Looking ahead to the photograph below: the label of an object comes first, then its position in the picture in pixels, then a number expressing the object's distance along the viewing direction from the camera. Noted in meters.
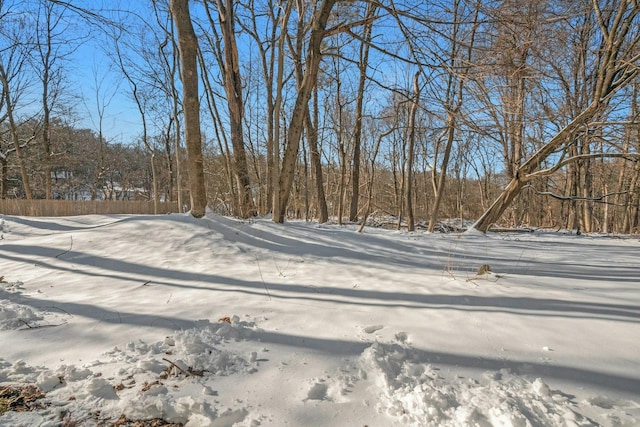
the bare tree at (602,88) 5.96
